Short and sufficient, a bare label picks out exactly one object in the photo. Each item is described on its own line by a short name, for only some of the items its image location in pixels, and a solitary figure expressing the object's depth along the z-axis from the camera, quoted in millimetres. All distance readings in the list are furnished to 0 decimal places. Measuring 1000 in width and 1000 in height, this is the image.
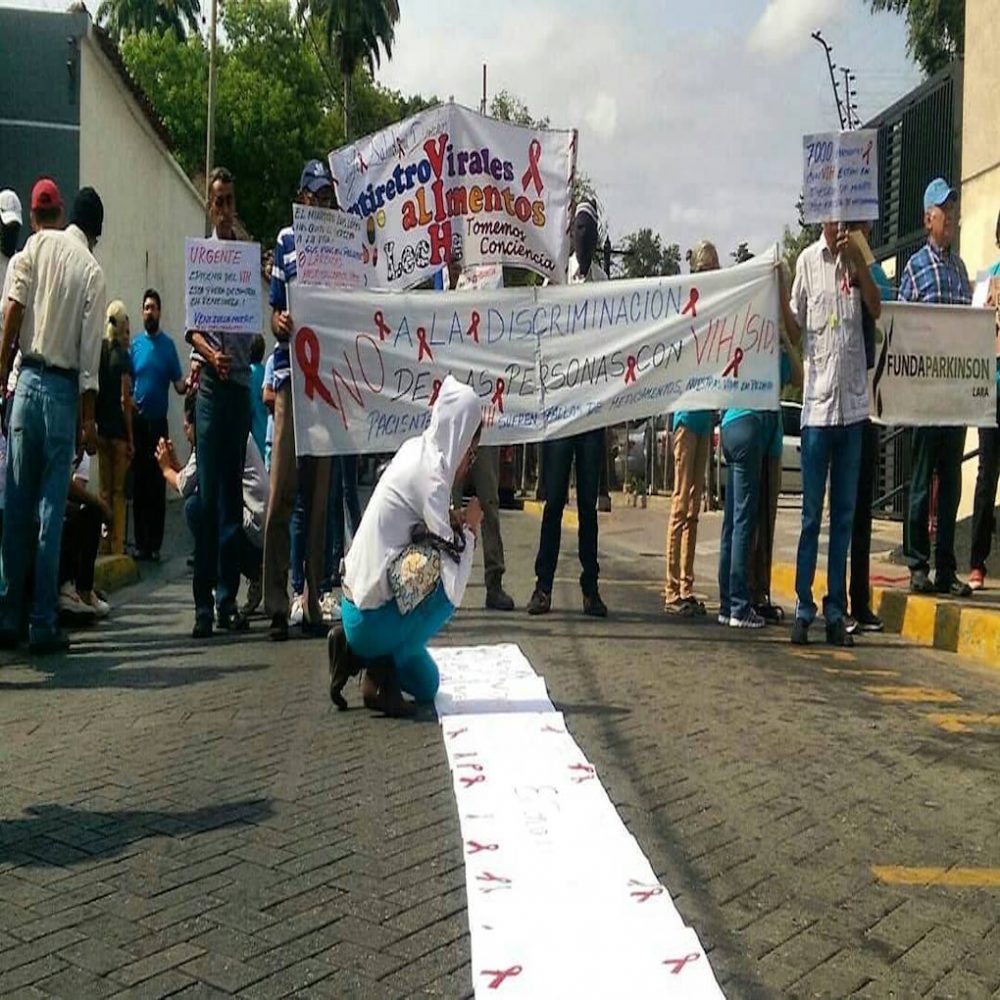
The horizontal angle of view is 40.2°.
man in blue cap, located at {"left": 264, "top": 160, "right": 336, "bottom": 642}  7195
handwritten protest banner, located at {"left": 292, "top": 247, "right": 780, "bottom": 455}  7785
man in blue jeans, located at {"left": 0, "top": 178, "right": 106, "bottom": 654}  6730
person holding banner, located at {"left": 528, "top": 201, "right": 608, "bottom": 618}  8031
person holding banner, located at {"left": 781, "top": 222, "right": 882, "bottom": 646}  6984
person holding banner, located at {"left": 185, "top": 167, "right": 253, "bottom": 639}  7211
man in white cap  7738
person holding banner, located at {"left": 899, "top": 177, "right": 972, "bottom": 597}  8156
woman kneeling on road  5340
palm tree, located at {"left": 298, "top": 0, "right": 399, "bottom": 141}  49922
